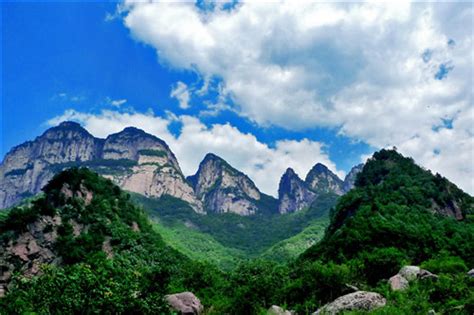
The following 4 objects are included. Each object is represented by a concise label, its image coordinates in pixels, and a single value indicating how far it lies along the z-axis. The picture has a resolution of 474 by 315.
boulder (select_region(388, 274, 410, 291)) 25.97
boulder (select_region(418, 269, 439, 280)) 26.08
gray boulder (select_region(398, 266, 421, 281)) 27.81
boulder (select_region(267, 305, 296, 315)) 23.44
